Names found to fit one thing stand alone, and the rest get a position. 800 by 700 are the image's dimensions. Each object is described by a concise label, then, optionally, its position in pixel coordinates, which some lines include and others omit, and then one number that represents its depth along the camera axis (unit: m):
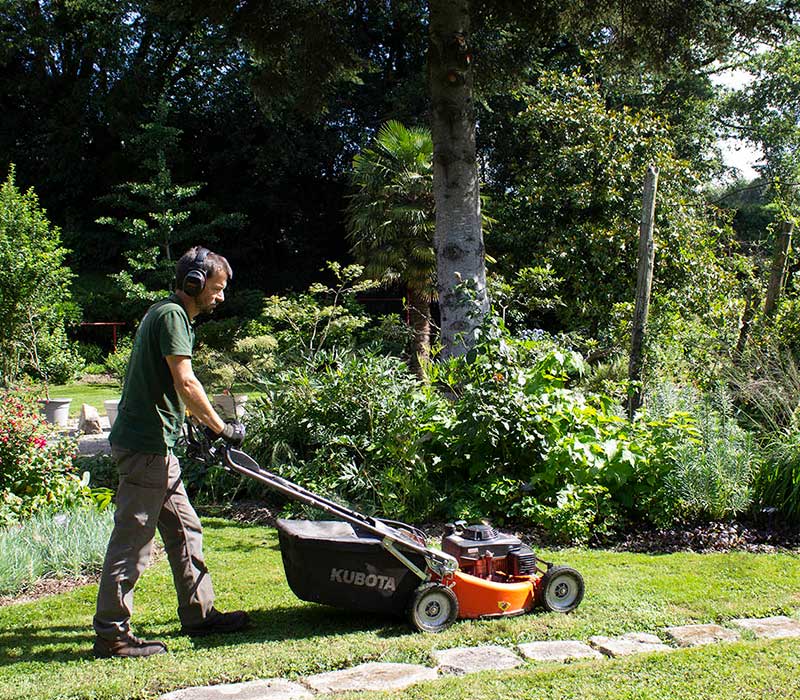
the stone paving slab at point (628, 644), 3.78
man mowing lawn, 3.66
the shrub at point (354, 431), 6.20
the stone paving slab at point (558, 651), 3.70
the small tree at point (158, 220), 23.31
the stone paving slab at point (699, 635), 3.91
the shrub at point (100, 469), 7.69
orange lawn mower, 3.89
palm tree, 15.23
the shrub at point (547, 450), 5.77
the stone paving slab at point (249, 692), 3.25
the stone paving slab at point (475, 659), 3.57
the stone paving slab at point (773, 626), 4.00
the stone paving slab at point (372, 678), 3.35
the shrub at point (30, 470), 5.79
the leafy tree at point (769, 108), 23.15
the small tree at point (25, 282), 14.48
